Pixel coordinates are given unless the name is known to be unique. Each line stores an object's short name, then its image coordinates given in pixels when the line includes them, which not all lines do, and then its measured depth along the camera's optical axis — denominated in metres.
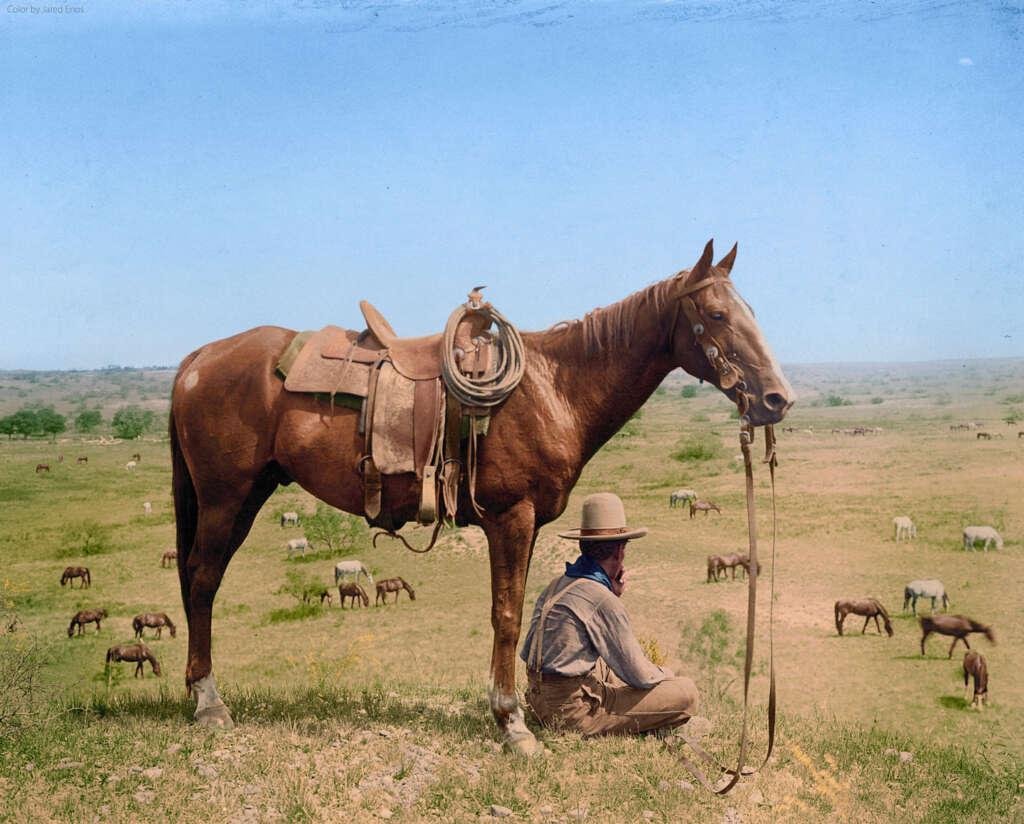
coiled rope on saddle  5.15
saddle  5.21
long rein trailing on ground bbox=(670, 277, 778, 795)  4.46
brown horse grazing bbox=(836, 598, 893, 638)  13.17
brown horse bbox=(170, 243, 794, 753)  5.00
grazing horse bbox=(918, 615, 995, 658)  11.82
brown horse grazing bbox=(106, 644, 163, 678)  10.73
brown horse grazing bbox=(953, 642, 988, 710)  10.39
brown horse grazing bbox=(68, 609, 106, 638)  11.82
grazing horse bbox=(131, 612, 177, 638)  12.07
